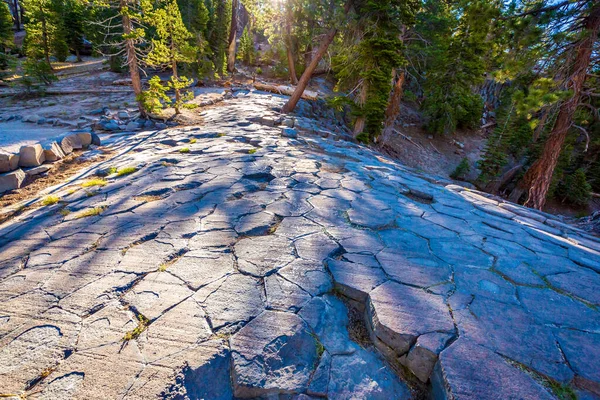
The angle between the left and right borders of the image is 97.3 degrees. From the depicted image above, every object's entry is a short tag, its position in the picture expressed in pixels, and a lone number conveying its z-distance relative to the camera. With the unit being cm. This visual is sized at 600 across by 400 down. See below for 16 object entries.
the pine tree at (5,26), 2017
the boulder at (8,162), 504
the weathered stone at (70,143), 647
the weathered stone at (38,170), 532
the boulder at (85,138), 702
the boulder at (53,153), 595
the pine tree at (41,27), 1804
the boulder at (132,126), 926
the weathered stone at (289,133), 748
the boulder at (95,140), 745
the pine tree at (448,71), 1367
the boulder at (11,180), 469
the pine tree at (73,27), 2345
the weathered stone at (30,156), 544
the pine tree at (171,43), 895
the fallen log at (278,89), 1773
